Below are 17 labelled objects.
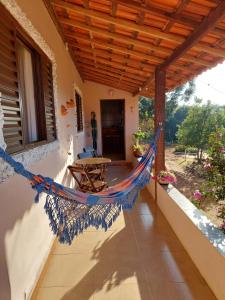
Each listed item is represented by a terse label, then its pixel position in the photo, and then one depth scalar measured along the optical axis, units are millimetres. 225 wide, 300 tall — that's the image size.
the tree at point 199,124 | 9500
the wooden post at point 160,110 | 3131
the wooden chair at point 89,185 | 2721
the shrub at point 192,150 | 10377
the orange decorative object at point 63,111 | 2920
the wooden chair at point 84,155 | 4023
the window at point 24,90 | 1255
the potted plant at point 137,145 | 5598
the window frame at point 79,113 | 4996
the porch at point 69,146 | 1328
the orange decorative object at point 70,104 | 3361
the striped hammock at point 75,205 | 1261
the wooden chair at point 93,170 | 3582
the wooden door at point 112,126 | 8406
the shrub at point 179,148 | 10793
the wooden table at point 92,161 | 3344
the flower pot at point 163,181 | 2970
